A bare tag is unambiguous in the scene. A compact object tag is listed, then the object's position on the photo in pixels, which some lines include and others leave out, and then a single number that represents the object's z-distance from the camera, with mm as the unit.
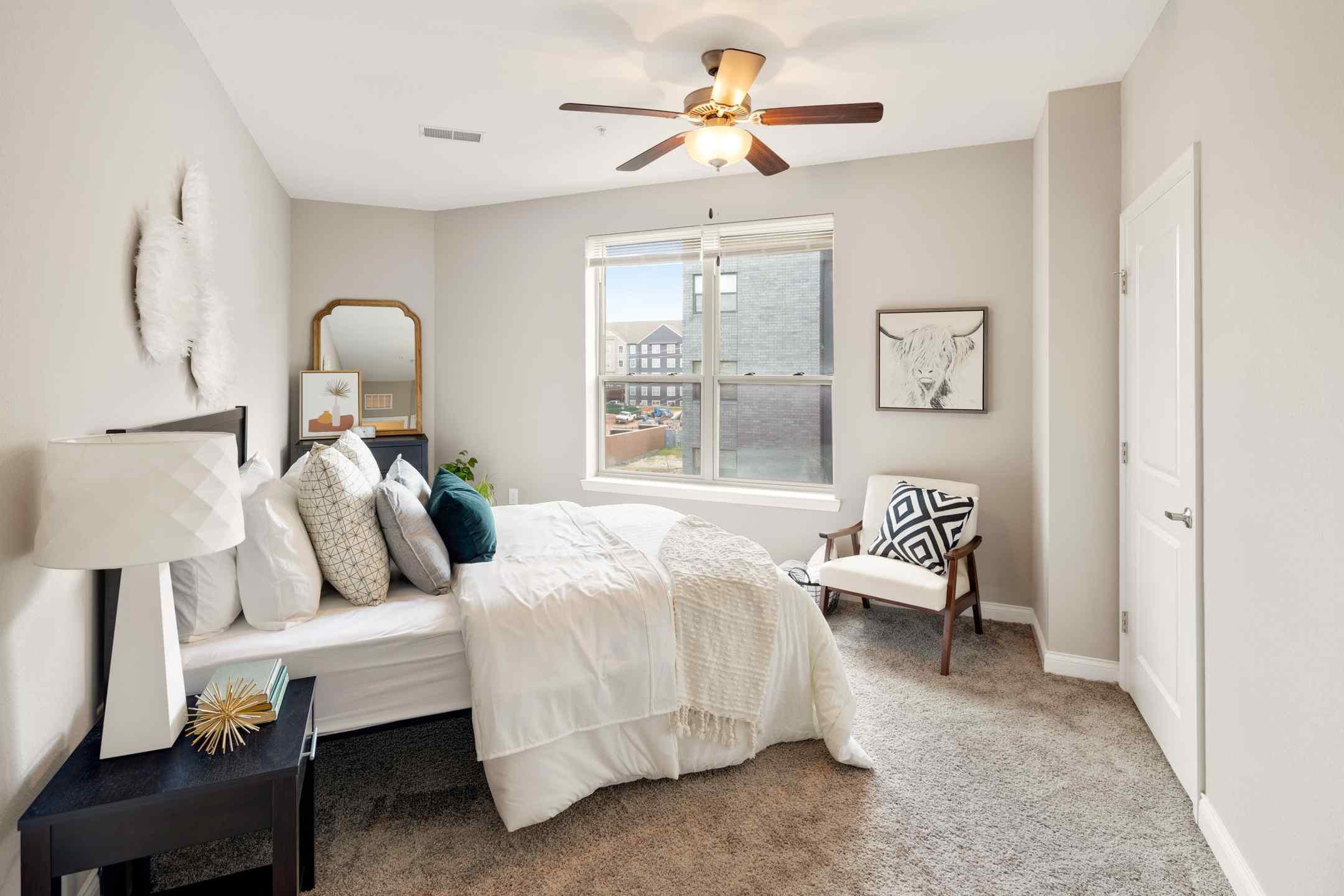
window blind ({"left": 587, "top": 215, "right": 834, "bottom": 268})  4195
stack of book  1714
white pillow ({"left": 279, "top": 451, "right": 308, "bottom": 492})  2408
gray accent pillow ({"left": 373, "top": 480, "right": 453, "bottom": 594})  2346
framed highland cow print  3797
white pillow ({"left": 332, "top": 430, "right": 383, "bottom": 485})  2658
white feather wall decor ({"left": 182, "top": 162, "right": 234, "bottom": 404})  2471
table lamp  1337
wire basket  3852
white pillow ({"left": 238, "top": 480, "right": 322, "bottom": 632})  2055
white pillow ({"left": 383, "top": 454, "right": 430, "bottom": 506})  2891
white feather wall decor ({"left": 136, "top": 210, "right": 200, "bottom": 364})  2068
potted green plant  4848
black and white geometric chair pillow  3463
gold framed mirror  4812
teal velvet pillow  2537
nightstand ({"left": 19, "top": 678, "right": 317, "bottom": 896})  1330
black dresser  4664
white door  2160
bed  1990
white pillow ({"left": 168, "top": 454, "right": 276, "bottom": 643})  1938
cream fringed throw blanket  2266
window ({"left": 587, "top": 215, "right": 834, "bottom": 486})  4320
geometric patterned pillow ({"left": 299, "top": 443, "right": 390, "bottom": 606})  2240
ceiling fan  2504
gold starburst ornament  1582
